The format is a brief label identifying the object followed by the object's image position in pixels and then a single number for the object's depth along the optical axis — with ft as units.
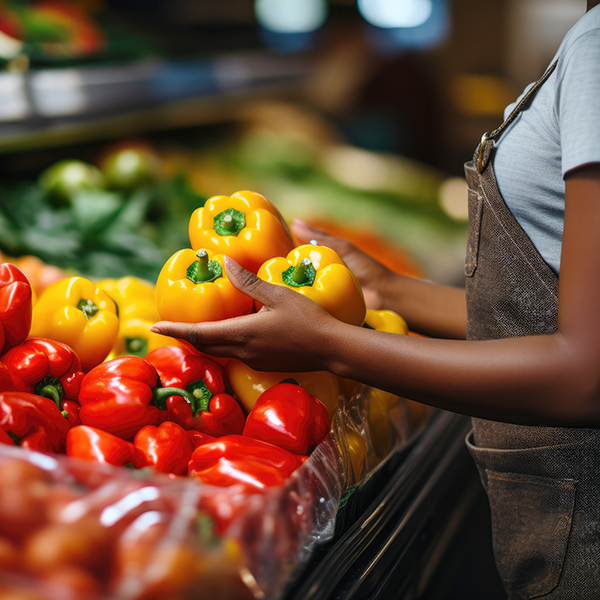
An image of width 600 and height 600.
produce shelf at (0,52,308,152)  7.68
